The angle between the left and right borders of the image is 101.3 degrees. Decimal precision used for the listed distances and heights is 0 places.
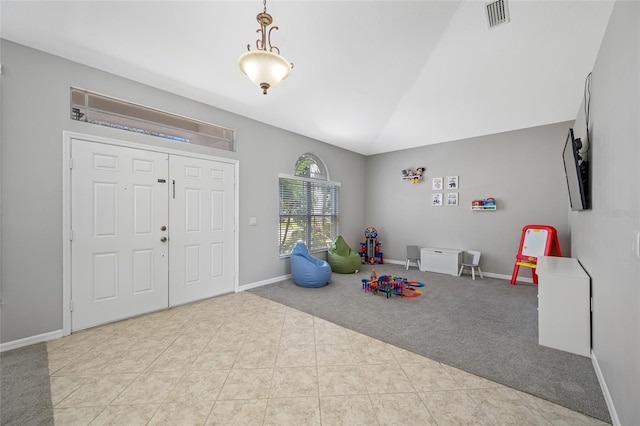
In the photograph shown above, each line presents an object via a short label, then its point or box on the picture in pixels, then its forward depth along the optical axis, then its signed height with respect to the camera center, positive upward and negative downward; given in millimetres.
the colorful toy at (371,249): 6548 -919
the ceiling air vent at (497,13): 2734 +2172
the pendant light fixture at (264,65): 1959 +1130
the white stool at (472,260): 5109 -955
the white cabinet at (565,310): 2340 -891
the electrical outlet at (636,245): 1186 -146
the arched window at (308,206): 5152 +129
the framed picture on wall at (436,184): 5865 +650
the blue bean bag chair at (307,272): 4445 -1020
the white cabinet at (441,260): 5316 -989
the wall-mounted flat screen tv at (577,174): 2381 +379
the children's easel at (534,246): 4332 -547
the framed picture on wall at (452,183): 5648 +655
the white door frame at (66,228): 2738 -175
